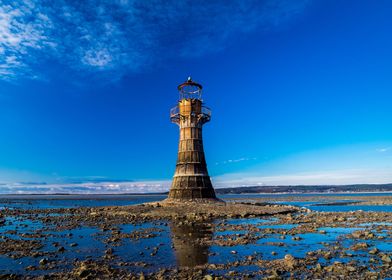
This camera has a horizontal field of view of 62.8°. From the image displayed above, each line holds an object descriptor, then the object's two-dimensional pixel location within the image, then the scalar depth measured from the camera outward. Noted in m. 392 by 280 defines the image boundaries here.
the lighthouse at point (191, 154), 38.09
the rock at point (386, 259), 11.42
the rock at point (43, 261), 11.77
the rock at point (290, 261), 11.04
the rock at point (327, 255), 12.31
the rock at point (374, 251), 12.81
